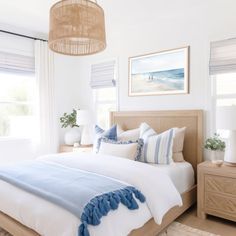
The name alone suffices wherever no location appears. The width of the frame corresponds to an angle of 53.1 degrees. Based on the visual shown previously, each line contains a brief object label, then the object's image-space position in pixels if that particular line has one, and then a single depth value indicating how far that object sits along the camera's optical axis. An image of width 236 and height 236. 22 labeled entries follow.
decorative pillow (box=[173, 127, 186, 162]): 3.03
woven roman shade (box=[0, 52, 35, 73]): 3.68
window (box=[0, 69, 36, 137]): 3.80
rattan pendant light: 1.83
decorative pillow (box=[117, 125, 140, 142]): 3.32
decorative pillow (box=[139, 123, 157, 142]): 3.11
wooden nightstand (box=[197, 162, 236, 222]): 2.45
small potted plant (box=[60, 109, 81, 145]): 4.25
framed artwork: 3.28
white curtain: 4.03
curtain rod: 3.70
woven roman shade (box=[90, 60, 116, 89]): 4.06
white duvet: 1.59
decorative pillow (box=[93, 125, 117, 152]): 3.29
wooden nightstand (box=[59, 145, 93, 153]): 3.85
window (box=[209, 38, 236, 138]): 2.87
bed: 1.96
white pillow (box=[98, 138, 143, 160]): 2.81
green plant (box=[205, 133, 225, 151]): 2.83
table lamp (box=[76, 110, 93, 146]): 3.99
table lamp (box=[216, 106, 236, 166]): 2.41
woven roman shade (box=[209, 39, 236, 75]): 2.85
